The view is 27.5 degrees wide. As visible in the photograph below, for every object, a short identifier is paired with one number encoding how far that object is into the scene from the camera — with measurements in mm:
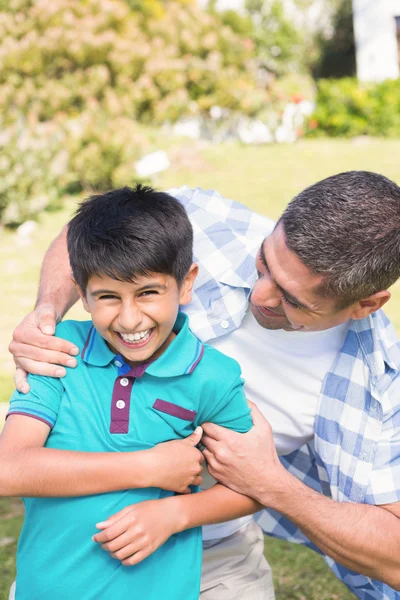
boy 2094
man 2500
